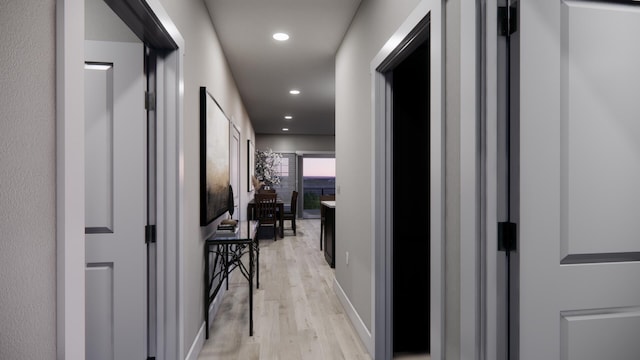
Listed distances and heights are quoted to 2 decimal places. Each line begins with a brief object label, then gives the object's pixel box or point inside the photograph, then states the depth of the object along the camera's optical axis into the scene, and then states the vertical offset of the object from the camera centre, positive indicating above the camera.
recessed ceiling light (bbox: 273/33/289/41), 3.40 +1.39
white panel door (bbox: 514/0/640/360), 1.13 +0.00
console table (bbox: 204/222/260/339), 2.83 -0.67
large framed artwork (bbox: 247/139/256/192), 7.33 +0.32
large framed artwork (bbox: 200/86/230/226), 2.65 +0.17
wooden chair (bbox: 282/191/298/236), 7.67 -0.74
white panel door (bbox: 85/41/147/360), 1.75 -0.11
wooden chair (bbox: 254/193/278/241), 6.64 -0.53
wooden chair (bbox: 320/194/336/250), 7.32 -0.36
